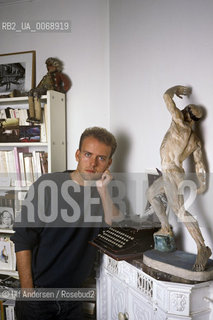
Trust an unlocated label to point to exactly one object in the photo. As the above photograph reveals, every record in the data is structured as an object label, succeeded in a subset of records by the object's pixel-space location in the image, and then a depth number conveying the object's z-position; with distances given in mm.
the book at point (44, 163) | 2324
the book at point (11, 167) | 2363
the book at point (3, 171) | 2371
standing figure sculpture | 1315
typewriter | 1438
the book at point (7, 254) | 2346
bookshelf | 2240
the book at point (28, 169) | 2336
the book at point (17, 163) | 2346
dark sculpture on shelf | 2236
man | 1663
